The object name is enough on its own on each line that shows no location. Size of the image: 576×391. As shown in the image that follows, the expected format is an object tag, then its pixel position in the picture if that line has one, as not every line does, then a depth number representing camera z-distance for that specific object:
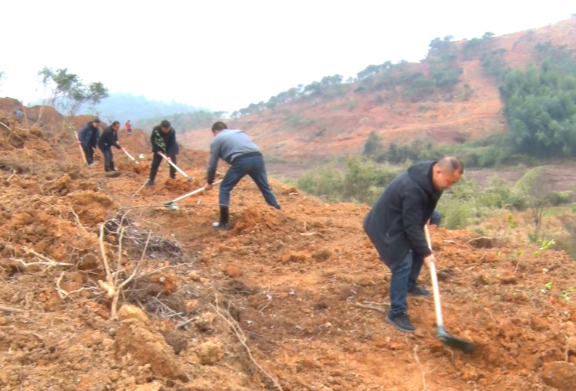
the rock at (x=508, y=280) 4.35
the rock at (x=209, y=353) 2.64
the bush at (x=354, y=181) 13.40
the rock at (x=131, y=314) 2.65
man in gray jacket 5.62
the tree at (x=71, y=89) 21.31
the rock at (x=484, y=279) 4.33
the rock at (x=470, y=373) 3.32
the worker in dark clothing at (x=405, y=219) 3.43
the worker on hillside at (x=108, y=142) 9.86
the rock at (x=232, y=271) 4.61
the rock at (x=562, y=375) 3.15
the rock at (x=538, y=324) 3.65
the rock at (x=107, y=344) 2.39
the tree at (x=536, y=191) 11.19
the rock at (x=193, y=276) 3.78
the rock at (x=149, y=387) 2.14
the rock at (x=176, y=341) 2.65
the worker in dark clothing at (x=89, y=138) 10.54
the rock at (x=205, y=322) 2.97
